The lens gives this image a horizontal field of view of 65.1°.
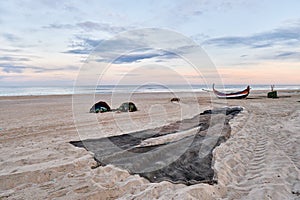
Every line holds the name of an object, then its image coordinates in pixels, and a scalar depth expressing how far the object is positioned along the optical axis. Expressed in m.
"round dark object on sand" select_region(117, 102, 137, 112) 13.05
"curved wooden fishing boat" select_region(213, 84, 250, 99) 22.89
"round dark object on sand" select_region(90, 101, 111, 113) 13.02
